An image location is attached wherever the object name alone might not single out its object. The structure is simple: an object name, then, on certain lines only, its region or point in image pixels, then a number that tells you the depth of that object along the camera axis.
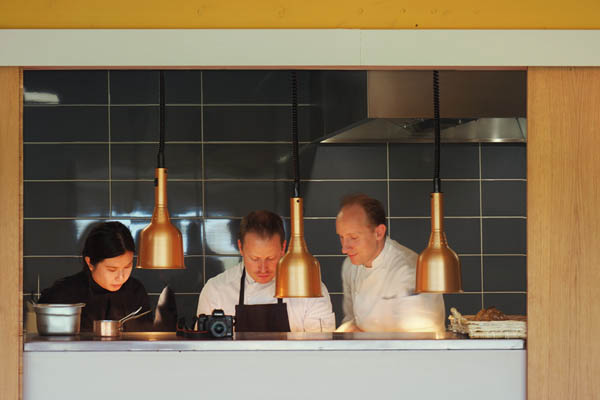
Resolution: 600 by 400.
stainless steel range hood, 6.83
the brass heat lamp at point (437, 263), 5.41
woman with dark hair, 9.05
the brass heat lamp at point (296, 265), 5.44
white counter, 5.29
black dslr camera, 5.49
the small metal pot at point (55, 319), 5.68
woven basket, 5.34
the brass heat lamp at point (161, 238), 5.56
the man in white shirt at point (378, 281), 7.97
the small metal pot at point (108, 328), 5.73
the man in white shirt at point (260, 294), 8.59
